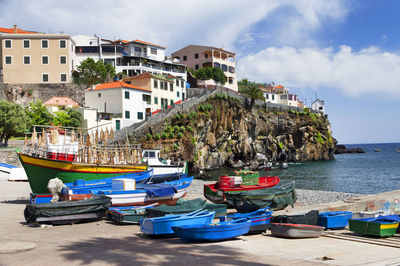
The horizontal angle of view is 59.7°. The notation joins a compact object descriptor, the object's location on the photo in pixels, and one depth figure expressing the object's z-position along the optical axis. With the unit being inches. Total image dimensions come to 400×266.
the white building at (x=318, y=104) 4768.7
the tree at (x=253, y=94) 2915.8
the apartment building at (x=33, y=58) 2390.5
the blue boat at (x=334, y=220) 582.2
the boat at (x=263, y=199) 657.6
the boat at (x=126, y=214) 578.5
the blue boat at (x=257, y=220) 523.2
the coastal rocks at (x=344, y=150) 5739.2
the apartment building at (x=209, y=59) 3526.1
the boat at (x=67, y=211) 550.9
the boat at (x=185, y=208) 542.3
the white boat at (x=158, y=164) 1370.6
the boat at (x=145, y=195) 684.7
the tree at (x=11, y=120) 1660.9
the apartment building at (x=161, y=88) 2342.5
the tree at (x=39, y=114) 1836.9
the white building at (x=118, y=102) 2057.1
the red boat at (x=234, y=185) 807.0
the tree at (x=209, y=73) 3294.8
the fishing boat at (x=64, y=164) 890.7
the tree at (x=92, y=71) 2456.9
